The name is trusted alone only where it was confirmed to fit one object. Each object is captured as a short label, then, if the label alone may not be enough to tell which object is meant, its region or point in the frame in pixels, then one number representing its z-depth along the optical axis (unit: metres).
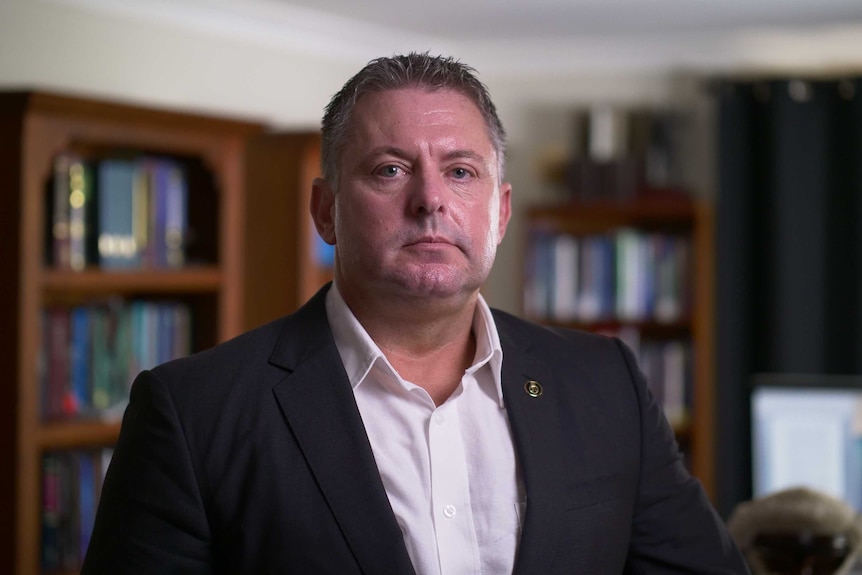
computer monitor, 3.15
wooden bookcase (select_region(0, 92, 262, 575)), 2.79
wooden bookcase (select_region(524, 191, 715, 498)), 4.40
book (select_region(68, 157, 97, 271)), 3.03
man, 1.25
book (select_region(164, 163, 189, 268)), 3.31
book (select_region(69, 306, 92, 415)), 3.04
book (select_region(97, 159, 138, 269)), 3.10
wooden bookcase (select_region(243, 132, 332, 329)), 3.65
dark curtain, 4.47
